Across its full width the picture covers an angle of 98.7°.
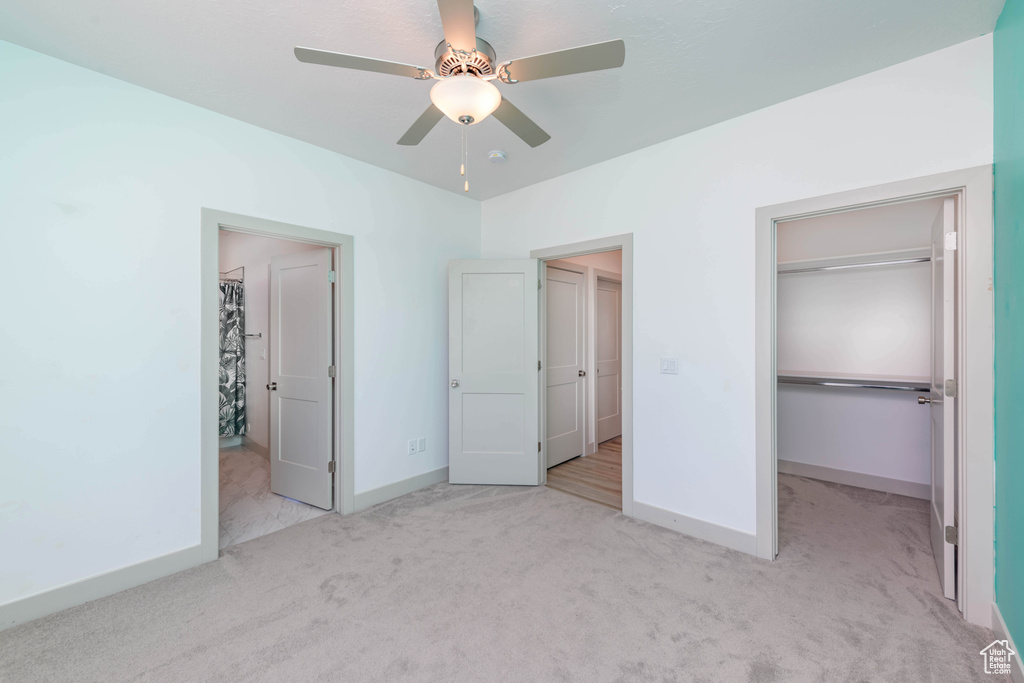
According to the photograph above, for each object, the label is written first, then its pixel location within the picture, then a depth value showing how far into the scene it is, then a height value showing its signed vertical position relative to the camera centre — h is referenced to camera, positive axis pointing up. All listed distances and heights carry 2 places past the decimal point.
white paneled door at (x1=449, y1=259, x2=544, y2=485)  3.89 -0.25
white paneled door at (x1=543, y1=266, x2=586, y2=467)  4.36 -0.28
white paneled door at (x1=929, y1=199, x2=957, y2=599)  2.12 -0.24
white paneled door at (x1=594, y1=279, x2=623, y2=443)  5.17 -0.21
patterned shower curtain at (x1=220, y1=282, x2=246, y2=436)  5.16 -0.22
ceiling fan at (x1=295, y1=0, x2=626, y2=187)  1.54 +1.03
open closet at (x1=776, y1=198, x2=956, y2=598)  3.52 -0.08
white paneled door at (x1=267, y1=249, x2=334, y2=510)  3.35 -0.30
